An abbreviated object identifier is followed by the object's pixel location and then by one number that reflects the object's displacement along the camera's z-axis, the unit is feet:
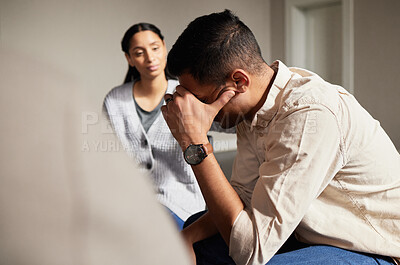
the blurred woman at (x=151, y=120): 6.29
